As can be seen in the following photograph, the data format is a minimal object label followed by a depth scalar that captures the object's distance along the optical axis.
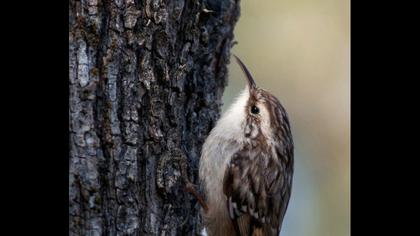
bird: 6.12
